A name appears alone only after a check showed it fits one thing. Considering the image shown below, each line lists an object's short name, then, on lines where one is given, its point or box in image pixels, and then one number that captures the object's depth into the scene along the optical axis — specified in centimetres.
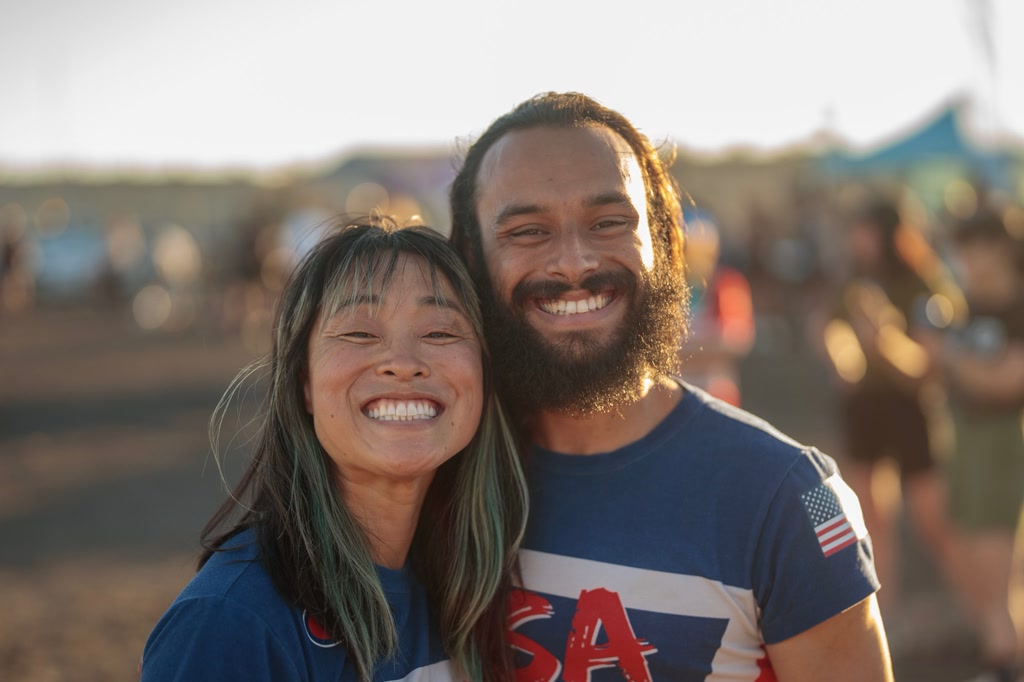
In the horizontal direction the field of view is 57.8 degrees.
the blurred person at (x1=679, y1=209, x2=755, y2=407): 510
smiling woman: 188
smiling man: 190
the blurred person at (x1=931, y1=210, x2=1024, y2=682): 435
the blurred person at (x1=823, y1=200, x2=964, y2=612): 489
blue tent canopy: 1377
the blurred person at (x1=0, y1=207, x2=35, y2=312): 2009
